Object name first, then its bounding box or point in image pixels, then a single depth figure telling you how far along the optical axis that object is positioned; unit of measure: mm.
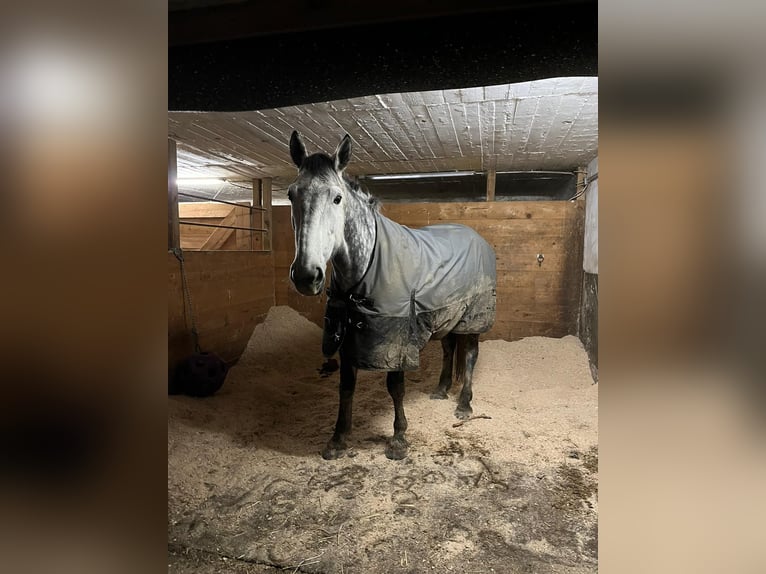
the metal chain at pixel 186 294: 2635
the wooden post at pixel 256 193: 4234
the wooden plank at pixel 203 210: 4996
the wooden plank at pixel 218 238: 4023
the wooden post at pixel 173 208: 2572
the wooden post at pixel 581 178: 3683
